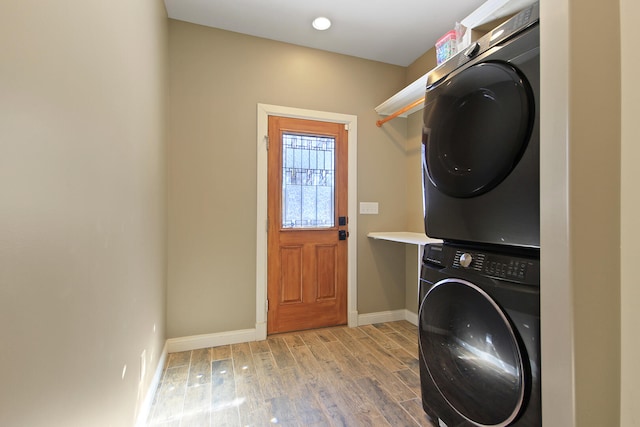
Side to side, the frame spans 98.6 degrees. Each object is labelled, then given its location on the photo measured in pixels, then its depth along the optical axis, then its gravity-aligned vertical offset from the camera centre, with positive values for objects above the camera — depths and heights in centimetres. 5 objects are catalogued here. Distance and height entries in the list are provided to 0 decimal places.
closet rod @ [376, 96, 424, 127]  235 +99
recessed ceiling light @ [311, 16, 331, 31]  230 +165
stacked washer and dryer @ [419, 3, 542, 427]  91 -7
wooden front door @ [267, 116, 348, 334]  260 -9
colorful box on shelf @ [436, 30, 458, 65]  182 +115
